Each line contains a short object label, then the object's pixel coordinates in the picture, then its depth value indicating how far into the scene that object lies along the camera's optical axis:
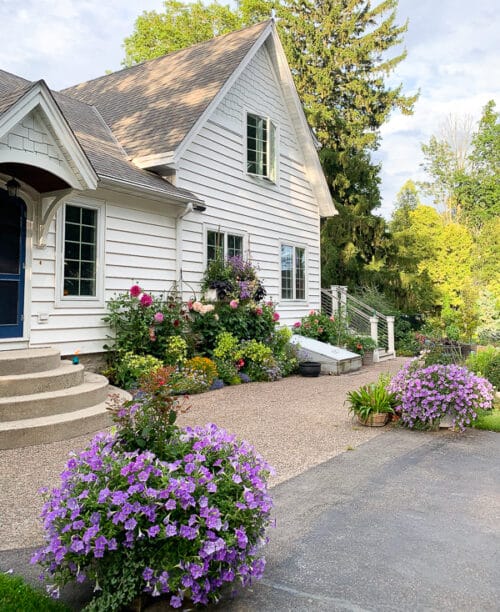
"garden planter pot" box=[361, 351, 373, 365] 13.34
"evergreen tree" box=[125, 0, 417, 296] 19.94
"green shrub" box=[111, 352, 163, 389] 7.71
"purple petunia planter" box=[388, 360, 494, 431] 5.77
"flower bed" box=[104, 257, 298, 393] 8.20
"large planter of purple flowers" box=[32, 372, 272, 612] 2.12
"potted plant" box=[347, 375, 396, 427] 6.12
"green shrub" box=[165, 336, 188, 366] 8.34
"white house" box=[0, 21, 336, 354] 6.93
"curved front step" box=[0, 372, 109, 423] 5.34
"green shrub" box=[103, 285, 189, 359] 8.23
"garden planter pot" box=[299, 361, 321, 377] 10.54
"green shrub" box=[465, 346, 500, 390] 7.95
